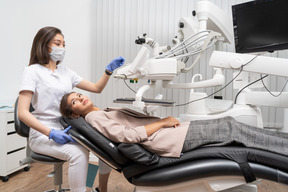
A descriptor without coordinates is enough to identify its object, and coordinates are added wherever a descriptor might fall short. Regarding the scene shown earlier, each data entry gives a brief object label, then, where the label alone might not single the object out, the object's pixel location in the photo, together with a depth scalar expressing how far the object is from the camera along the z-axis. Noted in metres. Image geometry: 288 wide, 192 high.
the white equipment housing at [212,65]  1.18
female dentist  1.20
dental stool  1.22
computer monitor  1.30
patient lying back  1.00
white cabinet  1.95
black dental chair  0.89
